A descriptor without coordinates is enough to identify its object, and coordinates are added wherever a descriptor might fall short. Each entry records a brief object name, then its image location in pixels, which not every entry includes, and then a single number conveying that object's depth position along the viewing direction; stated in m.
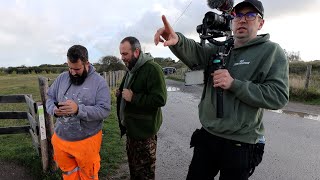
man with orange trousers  2.28
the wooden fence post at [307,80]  10.20
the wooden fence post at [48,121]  3.11
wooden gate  3.13
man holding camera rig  1.50
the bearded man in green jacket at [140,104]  2.43
